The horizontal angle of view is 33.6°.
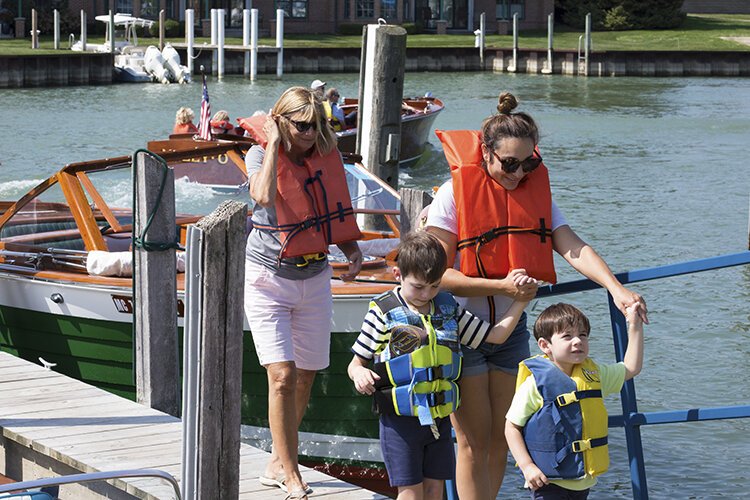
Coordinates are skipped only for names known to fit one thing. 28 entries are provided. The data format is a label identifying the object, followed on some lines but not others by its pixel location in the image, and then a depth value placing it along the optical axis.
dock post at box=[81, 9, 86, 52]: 45.78
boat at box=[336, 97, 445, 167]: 24.11
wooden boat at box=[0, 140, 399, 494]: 8.36
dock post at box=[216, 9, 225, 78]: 45.88
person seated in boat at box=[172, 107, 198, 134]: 17.59
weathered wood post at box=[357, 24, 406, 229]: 10.75
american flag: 16.05
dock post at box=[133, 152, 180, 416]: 6.89
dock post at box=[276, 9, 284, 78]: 46.56
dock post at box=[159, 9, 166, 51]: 47.28
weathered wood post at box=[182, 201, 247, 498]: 5.21
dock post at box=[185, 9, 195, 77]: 46.66
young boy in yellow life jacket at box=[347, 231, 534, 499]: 4.68
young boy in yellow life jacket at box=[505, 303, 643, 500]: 4.46
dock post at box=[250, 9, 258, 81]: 46.59
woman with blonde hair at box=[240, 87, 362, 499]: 5.42
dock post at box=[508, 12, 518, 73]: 52.94
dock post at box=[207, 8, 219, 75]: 48.15
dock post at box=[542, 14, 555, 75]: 51.97
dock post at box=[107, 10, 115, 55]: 45.88
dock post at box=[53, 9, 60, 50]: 47.44
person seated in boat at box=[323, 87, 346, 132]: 19.69
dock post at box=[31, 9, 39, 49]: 47.24
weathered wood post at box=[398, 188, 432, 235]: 7.29
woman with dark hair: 4.81
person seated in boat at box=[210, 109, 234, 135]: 17.11
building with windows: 58.50
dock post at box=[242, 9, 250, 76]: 48.00
